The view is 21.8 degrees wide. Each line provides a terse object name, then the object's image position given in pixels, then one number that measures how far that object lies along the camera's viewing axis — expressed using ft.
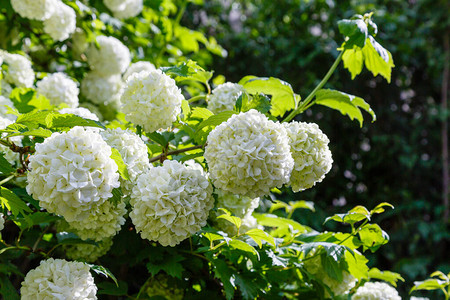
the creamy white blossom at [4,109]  3.93
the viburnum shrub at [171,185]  3.38
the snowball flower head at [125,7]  4.95
